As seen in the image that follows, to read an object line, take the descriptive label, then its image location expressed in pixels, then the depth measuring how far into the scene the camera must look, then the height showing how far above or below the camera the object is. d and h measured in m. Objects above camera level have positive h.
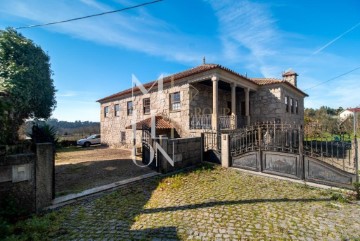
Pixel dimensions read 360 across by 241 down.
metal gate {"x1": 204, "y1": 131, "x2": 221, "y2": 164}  8.63 -1.06
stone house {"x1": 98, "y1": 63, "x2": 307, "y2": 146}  11.48 +1.83
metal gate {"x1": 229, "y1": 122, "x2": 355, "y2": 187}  5.43 -1.34
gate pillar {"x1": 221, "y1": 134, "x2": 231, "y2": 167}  8.02 -1.12
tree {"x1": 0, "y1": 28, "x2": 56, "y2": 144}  7.06 +2.36
